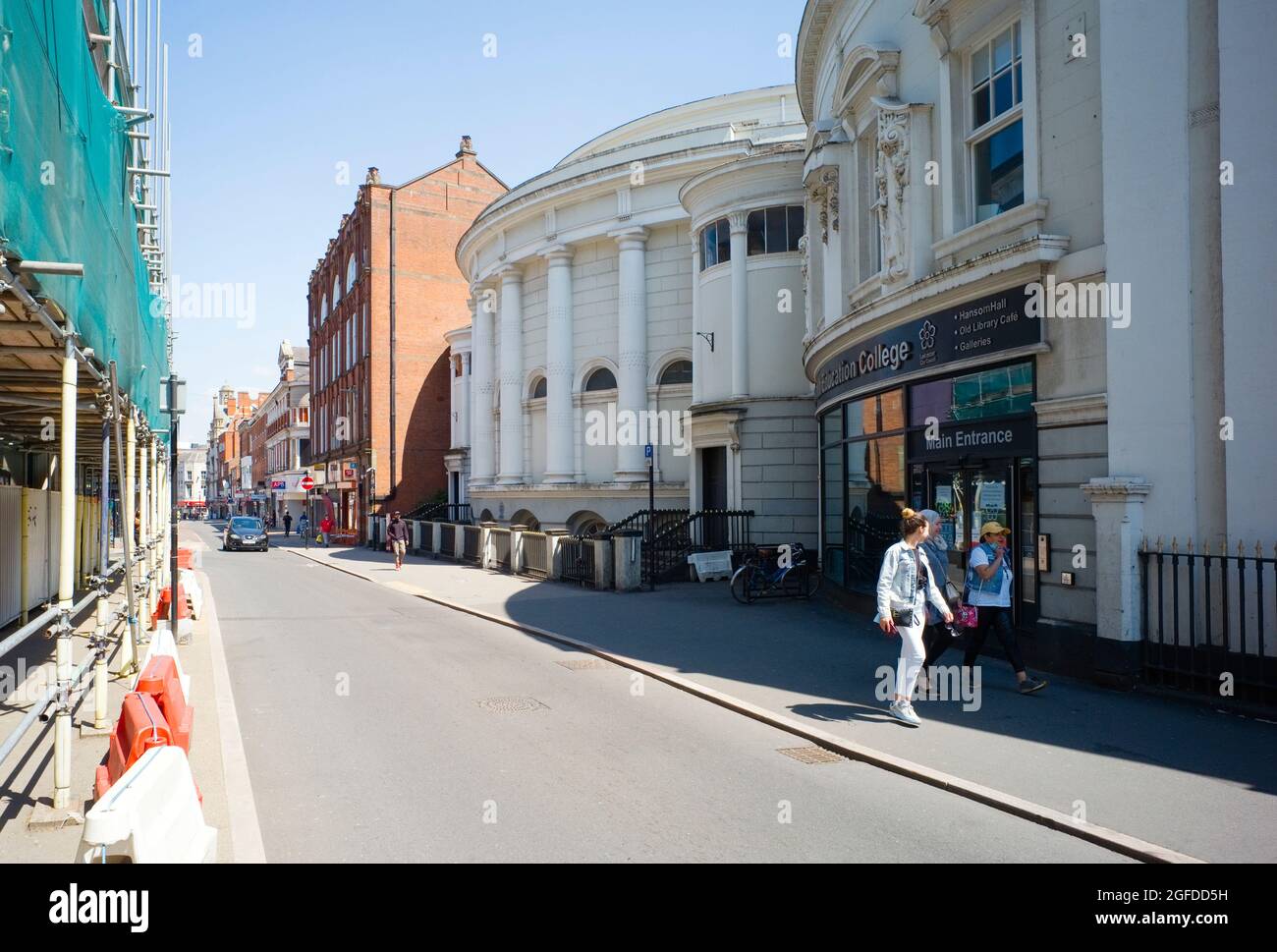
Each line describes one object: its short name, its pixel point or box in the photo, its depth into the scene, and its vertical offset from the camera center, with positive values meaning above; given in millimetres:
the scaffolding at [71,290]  5383 +1574
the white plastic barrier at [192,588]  14094 -1678
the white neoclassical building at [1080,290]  8375 +2008
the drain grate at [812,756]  7012 -2217
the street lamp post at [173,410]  12251 +1049
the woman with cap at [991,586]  8914 -1116
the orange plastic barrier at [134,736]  5535 -1590
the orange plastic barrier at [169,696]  6477 -1574
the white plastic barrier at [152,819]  3959 -1548
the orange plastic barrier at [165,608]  13227 -1870
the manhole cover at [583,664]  11000 -2297
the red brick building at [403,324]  42688 +7764
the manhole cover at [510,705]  8625 -2206
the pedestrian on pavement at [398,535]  26562 -1721
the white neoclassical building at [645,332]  21984 +4662
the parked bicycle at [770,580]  16500 -1906
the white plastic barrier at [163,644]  7386 -1352
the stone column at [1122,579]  8734 -1032
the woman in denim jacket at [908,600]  7926 -1124
